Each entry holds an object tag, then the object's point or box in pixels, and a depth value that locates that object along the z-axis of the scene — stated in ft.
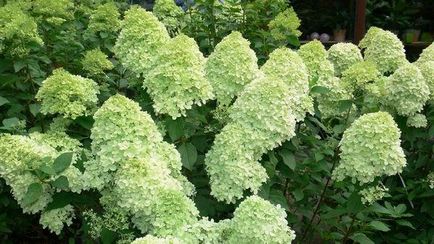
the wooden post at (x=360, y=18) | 21.49
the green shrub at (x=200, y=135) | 7.06
